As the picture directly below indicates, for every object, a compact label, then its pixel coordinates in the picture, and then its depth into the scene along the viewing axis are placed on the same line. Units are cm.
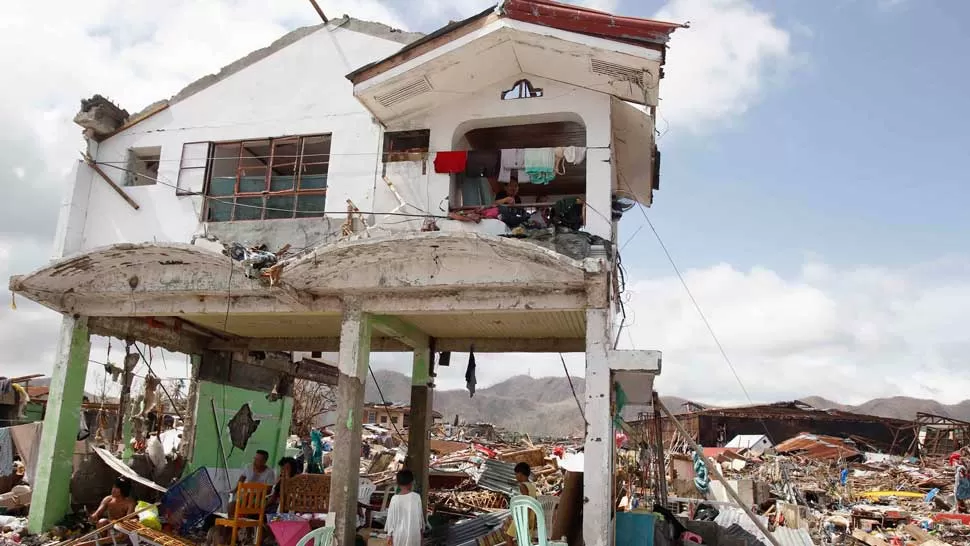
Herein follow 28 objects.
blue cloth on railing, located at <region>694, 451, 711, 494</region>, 1647
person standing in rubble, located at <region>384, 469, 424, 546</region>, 779
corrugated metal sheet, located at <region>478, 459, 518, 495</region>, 1545
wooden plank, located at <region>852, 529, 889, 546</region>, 1524
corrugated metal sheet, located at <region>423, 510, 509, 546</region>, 1074
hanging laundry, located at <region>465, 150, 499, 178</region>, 1079
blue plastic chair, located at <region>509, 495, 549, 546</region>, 646
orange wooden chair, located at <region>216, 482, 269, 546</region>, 1023
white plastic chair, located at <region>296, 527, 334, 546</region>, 707
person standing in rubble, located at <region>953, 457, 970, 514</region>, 1994
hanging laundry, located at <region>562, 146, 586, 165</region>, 1042
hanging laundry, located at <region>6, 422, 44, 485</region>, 1270
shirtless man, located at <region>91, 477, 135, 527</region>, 1097
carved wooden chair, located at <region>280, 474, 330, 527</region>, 1090
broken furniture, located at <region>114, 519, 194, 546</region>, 938
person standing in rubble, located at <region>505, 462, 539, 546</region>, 948
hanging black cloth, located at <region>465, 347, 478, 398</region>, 1287
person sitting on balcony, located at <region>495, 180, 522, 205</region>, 1087
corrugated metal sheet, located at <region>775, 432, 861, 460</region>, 3080
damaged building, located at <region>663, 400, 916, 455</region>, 3569
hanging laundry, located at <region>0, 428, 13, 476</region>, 1346
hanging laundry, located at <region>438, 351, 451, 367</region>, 1428
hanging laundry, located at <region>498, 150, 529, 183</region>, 1081
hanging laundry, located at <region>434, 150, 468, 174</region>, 1071
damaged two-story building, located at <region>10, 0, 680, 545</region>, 954
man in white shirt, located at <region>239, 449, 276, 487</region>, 1167
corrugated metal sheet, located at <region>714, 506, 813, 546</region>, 1236
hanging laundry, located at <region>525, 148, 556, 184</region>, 1066
